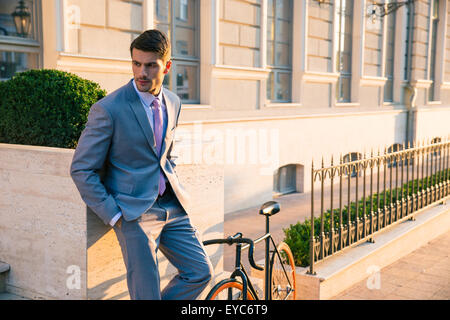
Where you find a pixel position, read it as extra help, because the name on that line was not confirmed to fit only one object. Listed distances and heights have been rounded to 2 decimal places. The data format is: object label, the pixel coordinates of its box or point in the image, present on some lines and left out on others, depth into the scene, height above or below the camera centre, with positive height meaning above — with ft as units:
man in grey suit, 9.64 -1.19
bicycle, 11.42 -4.23
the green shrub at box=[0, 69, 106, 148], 14.65 -0.22
